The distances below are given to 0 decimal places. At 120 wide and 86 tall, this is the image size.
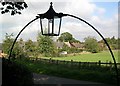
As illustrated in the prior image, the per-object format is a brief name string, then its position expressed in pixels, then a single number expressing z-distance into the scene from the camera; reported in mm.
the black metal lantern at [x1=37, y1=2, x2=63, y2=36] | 2888
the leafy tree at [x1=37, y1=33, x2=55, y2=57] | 25478
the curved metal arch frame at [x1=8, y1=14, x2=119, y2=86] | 2996
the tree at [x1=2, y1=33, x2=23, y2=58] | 18385
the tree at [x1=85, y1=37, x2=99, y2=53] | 34826
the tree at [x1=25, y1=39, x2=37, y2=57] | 24294
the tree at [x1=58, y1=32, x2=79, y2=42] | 49847
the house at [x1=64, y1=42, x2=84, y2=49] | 47440
